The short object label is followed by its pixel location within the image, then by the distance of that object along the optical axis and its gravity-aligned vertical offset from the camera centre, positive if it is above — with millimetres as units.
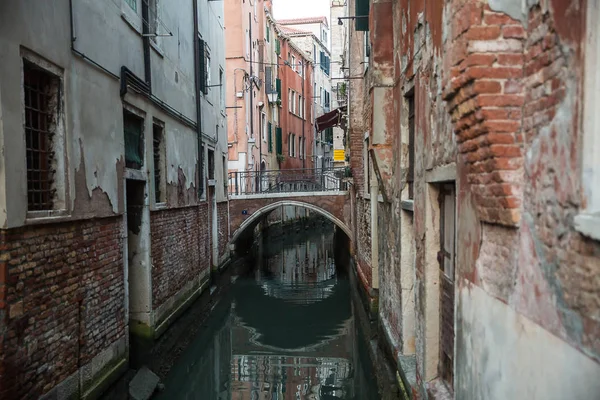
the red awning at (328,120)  17375 +2372
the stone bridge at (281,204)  16500 -551
